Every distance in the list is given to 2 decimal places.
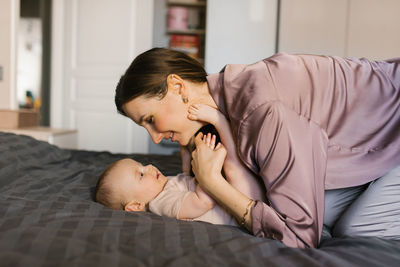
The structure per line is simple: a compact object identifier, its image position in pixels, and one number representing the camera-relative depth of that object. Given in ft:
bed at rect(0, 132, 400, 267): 2.26
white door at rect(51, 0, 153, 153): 12.45
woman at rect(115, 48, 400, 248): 2.86
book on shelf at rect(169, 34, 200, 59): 13.71
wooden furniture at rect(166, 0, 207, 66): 13.75
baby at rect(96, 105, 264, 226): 3.36
